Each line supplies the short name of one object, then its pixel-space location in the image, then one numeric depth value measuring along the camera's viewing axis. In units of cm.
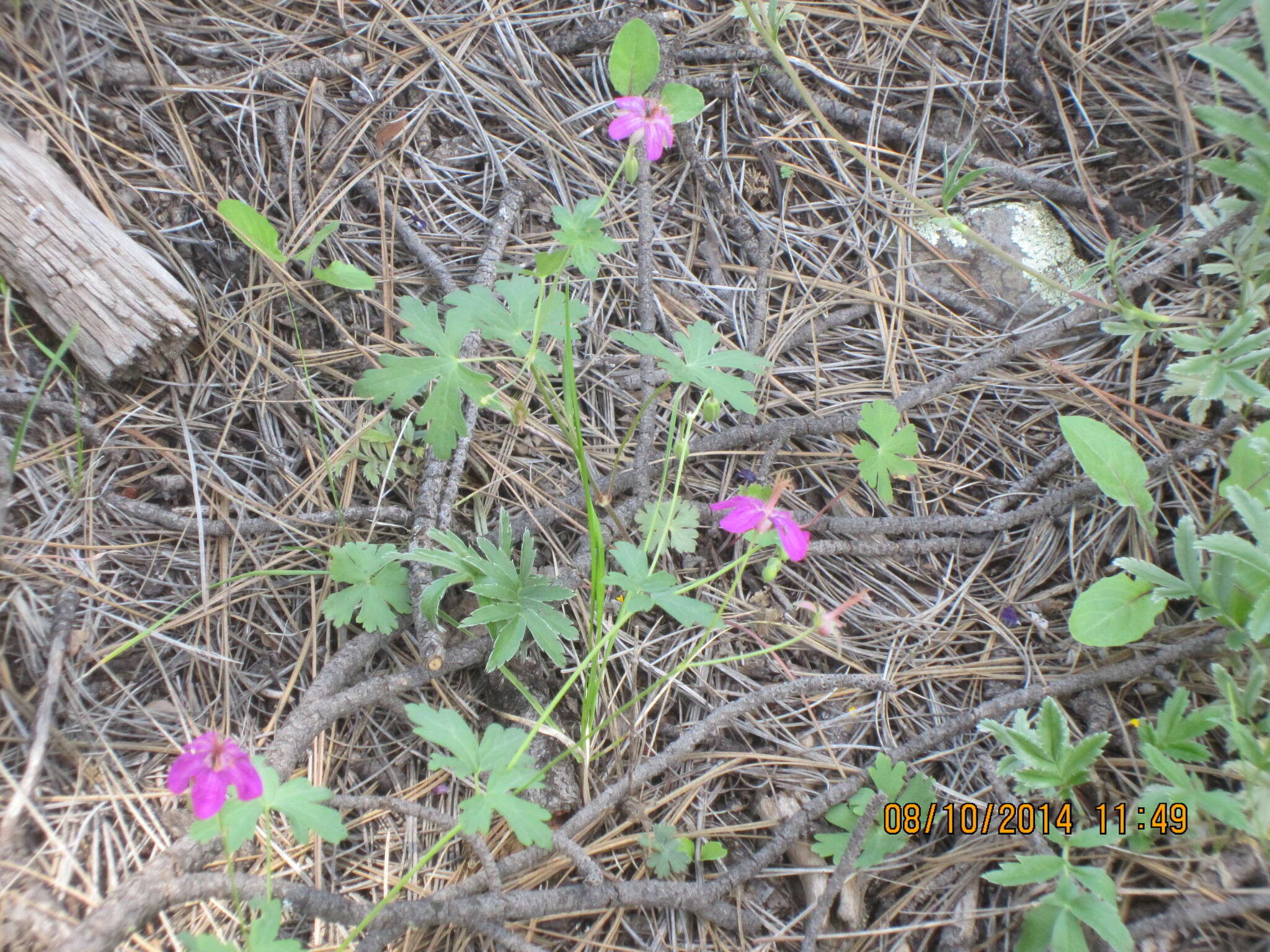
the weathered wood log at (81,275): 77
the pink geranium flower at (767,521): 73
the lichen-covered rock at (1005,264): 83
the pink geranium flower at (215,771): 70
